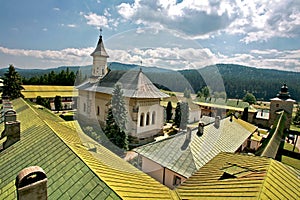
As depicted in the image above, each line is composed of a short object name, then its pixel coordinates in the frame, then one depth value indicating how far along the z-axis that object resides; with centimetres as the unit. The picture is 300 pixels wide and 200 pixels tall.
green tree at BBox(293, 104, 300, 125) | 3964
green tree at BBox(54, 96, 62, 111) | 3425
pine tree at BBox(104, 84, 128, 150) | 1546
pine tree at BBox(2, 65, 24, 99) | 2809
